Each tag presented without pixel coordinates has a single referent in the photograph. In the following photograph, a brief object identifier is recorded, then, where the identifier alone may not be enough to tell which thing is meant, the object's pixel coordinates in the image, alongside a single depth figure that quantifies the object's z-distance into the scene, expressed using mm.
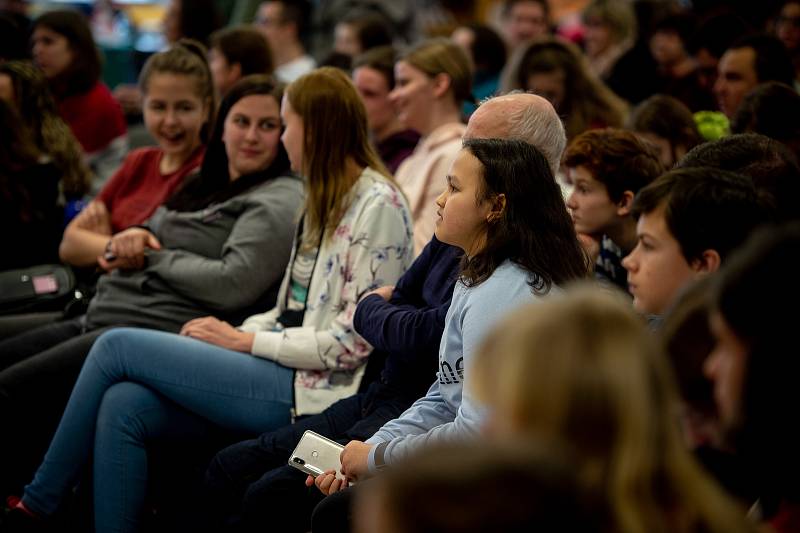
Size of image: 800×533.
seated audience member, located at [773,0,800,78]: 9281
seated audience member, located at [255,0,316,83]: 12687
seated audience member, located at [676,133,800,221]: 4332
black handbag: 7027
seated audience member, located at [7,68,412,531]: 5449
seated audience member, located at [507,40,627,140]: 7969
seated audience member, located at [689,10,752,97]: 8820
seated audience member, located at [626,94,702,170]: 6527
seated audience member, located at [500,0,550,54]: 12492
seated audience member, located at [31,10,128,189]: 9516
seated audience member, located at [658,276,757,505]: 2881
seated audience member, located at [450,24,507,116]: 11312
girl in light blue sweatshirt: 4090
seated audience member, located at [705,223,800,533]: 2453
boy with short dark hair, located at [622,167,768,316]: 3525
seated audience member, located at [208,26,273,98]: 9195
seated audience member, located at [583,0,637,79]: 11805
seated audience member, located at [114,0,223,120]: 12391
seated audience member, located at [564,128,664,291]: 5293
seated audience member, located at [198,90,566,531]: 4758
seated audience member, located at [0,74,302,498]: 6102
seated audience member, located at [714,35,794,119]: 7328
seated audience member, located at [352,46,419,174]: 8195
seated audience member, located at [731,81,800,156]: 5695
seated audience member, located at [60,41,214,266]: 7148
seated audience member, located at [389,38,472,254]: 7305
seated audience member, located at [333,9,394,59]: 11117
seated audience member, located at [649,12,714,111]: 9352
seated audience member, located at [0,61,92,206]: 7996
